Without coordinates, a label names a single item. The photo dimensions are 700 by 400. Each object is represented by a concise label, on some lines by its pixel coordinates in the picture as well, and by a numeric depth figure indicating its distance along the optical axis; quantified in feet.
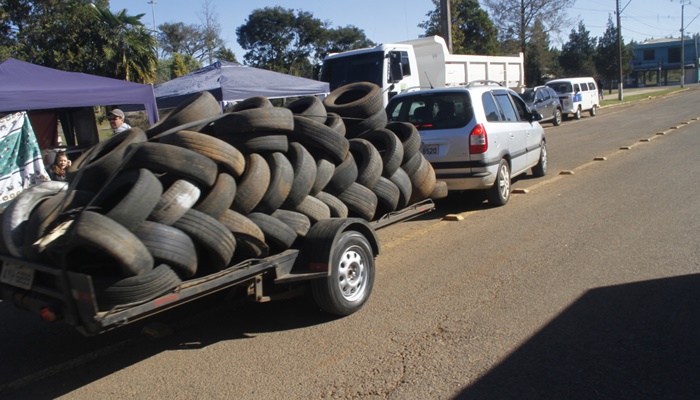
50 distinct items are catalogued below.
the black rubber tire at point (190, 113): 16.96
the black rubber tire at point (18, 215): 13.65
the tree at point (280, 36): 193.36
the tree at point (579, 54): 193.06
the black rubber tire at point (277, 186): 15.21
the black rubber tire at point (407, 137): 21.16
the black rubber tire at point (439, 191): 22.80
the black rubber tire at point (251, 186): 14.56
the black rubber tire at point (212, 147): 14.32
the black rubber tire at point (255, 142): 15.81
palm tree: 75.96
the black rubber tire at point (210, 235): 13.19
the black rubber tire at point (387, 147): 19.85
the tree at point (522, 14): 157.69
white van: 96.43
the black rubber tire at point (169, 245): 12.39
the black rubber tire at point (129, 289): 11.78
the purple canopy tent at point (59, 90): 32.83
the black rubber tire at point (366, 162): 18.62
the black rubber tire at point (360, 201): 18.04
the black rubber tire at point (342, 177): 17.71
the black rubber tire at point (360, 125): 21.30
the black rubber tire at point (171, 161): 13.65
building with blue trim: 279.08
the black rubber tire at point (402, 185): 20.03
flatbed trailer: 11.74
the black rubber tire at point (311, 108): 19.33
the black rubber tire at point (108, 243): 11.38
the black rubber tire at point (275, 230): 14.94
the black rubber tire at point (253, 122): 15.81
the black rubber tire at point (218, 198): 13.66
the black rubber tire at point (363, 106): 21.29
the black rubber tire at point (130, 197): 12.21
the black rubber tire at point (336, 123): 19.01
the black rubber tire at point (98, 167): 14.58
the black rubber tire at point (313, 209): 16.37
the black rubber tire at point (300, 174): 16.02
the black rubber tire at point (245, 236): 14.06
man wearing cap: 29.37
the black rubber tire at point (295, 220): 15.66
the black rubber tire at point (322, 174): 16.96
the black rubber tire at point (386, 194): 19.17
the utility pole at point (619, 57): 150.82
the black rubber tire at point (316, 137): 17.38
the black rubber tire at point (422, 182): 21.21
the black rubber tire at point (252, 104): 18.43
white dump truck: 48.73
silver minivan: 27.68
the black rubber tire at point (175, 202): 12.92
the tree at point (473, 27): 154.81
